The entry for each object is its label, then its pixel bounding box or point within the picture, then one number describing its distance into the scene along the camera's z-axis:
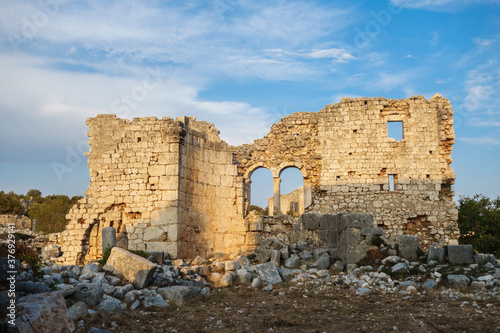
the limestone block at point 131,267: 8.37
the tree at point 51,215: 35.00
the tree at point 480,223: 21.82
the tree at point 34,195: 52.17
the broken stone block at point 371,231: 10.82
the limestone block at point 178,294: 8.01
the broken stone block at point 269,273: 9.95
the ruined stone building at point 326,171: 14.28
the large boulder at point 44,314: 4.75
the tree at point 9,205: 39.41
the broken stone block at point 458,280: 8.27
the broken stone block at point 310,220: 13.51
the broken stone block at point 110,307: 6.86
